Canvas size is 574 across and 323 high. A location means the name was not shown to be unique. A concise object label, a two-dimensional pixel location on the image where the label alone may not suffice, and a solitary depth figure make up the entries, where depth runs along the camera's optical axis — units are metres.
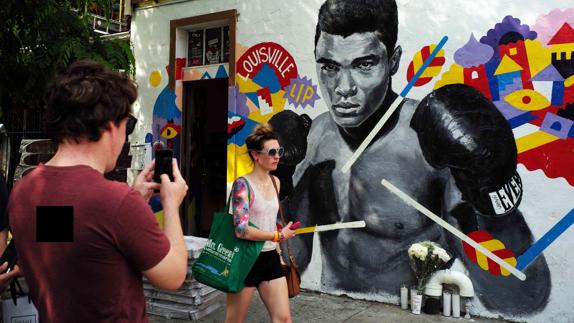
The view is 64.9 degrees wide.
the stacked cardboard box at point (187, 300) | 4.79
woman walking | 3.26
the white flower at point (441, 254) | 4.75
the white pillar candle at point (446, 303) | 4.79
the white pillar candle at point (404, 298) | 5.04
